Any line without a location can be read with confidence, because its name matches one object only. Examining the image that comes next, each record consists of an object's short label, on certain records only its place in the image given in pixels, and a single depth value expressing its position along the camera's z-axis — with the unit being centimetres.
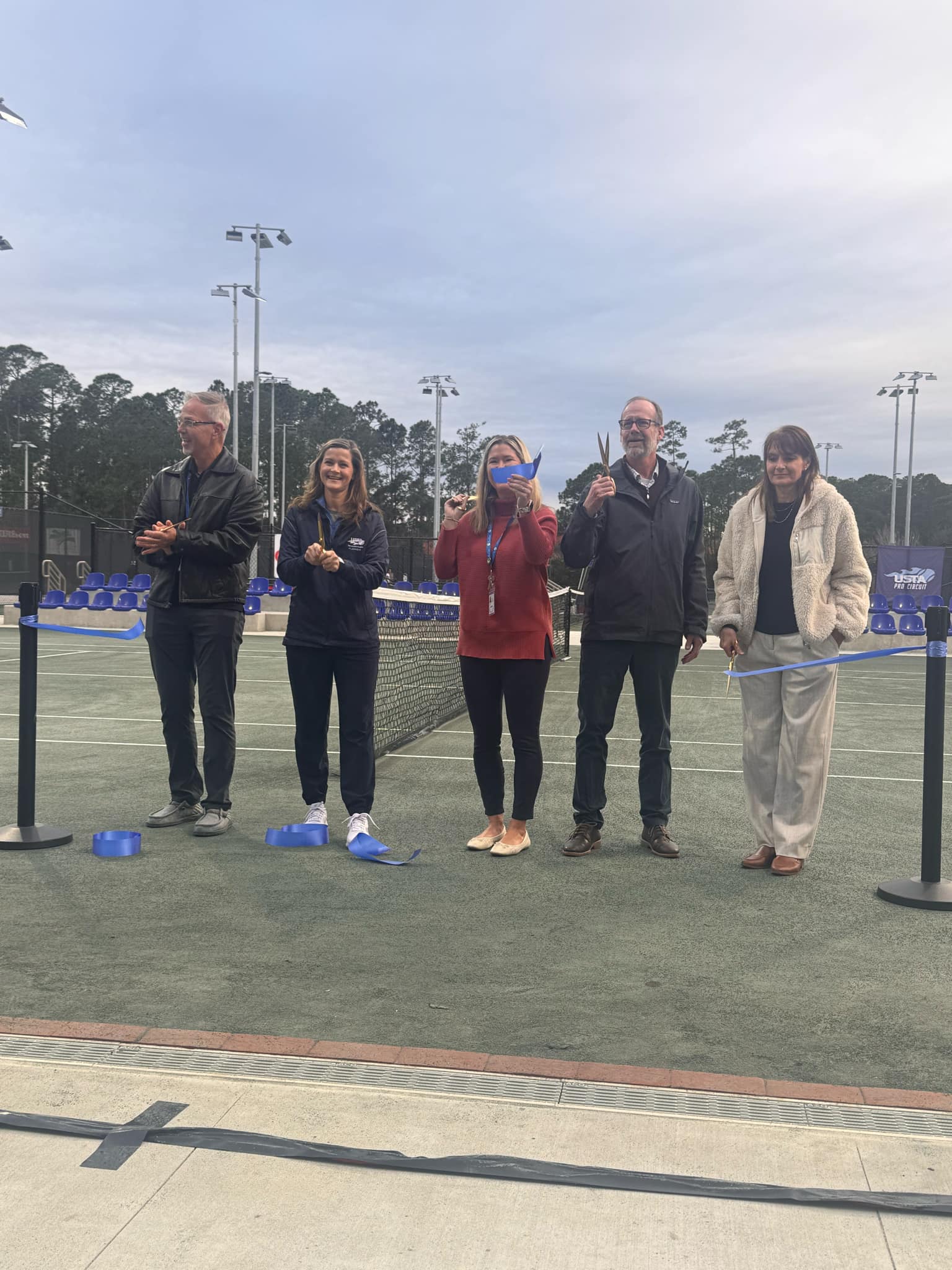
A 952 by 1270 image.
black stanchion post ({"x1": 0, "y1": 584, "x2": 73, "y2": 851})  523
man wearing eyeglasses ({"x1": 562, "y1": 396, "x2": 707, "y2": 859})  512
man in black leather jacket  550
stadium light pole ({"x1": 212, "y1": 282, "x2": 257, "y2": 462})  5162
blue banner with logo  3256
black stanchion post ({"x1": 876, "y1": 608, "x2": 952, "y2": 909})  442
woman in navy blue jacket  532
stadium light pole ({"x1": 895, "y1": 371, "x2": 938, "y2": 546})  5881
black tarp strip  222
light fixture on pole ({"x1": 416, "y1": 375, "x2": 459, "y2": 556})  5659
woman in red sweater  507
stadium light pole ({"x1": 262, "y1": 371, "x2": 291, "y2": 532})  6562
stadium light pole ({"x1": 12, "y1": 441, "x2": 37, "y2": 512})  8594
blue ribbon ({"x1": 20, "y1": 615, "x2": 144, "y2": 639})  527
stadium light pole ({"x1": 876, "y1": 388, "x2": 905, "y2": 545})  5797
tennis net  937
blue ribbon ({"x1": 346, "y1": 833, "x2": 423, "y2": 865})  515
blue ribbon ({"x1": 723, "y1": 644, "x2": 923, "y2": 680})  480
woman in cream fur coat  485
